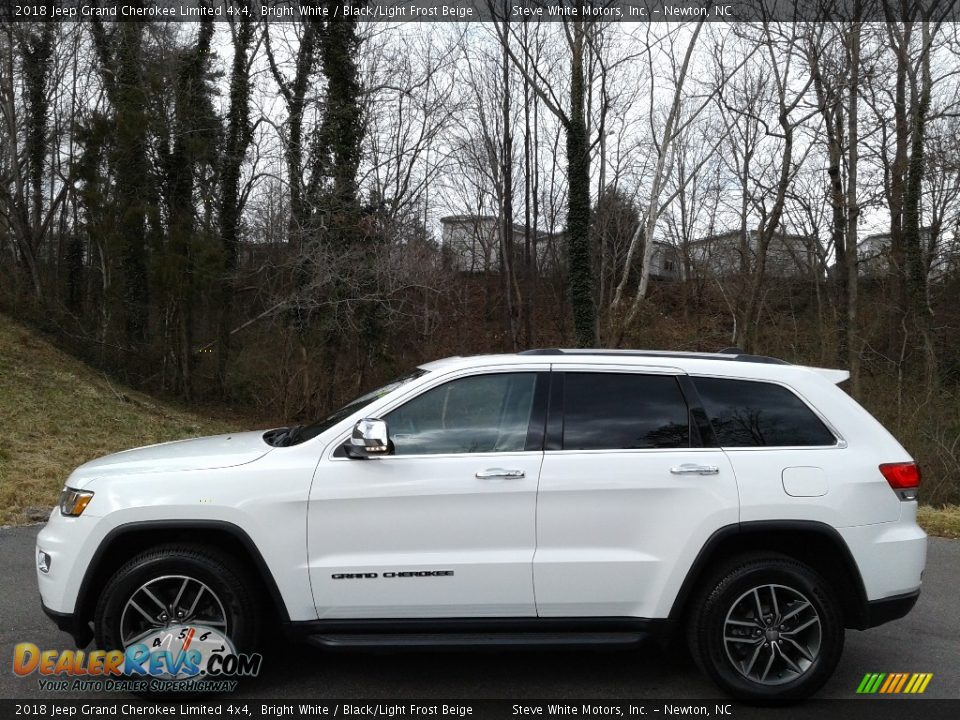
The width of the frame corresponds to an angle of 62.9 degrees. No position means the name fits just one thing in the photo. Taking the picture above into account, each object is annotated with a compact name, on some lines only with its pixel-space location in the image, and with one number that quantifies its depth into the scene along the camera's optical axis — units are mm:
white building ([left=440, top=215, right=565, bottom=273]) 36969
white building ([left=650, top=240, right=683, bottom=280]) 40375
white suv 4078
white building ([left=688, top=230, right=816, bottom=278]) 28406
